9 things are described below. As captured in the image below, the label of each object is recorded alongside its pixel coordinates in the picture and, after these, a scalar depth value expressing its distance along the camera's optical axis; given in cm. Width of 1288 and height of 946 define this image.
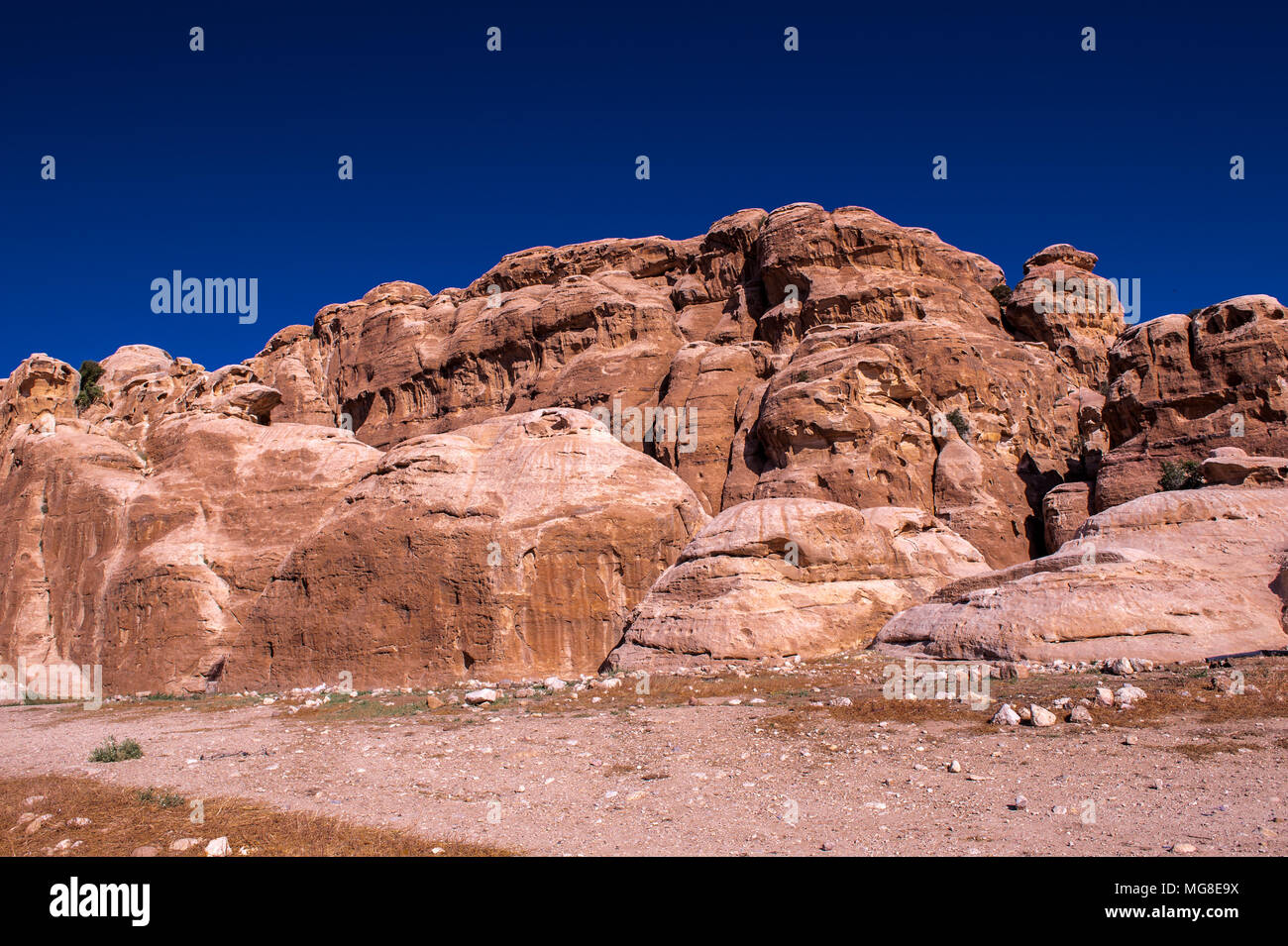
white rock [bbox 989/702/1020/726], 960
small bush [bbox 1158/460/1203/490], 2822
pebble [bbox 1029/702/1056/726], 944
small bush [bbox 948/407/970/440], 3859
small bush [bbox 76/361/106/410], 5253
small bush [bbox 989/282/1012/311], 5955
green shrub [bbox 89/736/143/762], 1091
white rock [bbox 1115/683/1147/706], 1007
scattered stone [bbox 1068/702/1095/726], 941
